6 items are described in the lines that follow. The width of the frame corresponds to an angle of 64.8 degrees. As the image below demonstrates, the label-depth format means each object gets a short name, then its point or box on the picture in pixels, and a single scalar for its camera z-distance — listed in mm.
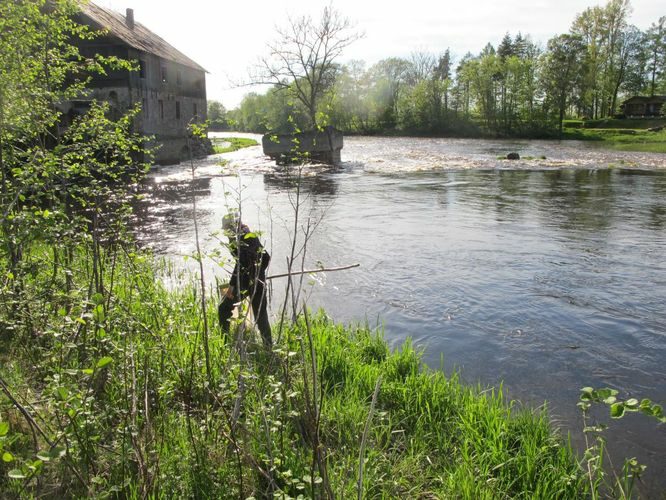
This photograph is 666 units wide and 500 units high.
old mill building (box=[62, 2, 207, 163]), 36312
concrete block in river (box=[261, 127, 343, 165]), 38231
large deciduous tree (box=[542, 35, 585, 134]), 72750
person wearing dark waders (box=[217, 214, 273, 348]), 5996
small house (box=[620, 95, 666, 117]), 79312
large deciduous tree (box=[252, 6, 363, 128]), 44438
